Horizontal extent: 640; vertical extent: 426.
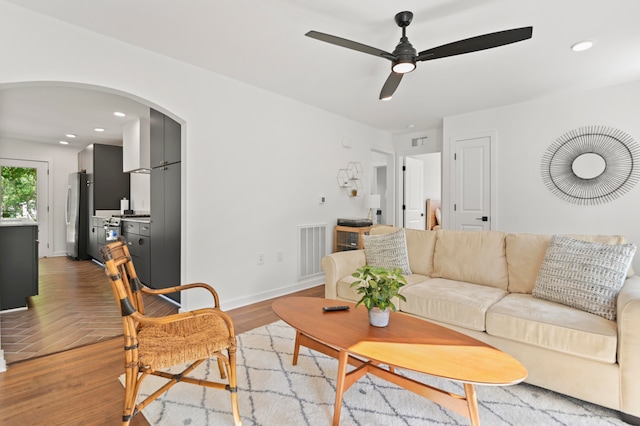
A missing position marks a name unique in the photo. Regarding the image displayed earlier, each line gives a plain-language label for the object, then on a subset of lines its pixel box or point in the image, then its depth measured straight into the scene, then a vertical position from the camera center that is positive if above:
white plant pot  1.69 -0.59
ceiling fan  1.89 +1.09
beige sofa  1.60 -0.64
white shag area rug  1.58 -1.07
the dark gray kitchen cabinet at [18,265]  3.04 -0.56
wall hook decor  4.79 +0.51
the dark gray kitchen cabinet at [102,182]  5.84 +0.55
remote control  1.94 -0.62
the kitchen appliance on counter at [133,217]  4.65 -0.10
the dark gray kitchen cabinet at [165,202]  3.25 +0.10
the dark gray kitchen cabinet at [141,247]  3.79 -0.47
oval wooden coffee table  1.26 -0.65
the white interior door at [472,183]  4.44 +0.41
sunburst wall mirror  3.48 +0.55
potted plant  1.66 -0.46
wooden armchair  1.37 -0.65
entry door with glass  6.05 +0.35
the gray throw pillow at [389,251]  2.91 -0.39
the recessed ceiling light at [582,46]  2.57 +1.41
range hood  4.60 +1.00
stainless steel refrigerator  6.10 -0.16
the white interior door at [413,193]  5.94 +0.34
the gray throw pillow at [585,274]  1.84 -0.41
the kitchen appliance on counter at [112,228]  4.54 -0.27
